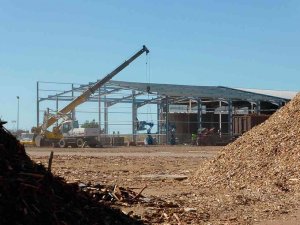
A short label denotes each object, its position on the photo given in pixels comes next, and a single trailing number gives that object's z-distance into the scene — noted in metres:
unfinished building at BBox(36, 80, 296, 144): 55.47
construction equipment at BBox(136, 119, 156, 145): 59.22
